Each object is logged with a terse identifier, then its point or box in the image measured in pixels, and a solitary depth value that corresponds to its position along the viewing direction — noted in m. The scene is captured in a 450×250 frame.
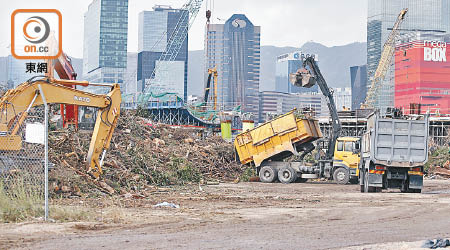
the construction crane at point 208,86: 122.59
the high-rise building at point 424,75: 183.00
